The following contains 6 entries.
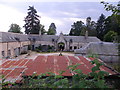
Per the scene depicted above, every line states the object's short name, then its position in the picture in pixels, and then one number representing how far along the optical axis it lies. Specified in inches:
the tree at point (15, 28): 1604.5
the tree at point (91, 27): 1552.2
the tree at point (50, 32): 1658.3
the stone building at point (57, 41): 1162.6
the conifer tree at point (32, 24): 1471.5
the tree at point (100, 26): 1477.9
